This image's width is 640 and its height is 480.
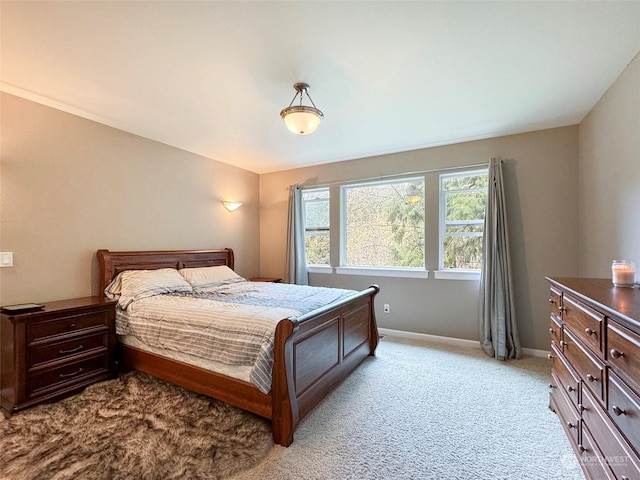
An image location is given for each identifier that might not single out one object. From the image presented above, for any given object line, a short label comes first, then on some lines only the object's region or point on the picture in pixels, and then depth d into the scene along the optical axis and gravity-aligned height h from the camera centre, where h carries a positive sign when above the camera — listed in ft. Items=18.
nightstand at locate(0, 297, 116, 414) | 7.02 -2.77
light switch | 7.79 -0.40
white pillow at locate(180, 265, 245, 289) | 11.33 -1.33
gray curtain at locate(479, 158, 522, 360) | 10.37 -1.48
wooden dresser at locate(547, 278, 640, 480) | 3.53 -1.94
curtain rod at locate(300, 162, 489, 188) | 11.48 +2.98
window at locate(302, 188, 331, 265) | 15.16 +0.94
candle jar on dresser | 5.66 -0.64
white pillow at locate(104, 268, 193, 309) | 9.16 -1.37
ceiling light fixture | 7.17 +3.12
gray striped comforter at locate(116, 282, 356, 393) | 6.42 -1.94
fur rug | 5.26 -4.01
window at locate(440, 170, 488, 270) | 11.73 +0.99
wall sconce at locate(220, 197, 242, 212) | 14.46 +1.94
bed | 6.03 -3.11
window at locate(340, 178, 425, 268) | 12.99 +0.88
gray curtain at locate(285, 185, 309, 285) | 14.85 -0.07
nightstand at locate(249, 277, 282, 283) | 14.49 -1.81
